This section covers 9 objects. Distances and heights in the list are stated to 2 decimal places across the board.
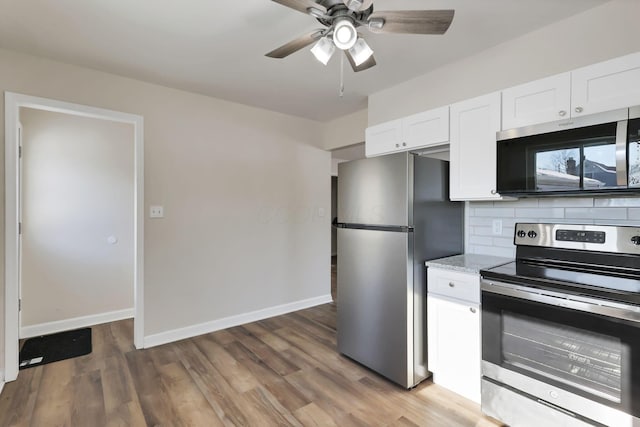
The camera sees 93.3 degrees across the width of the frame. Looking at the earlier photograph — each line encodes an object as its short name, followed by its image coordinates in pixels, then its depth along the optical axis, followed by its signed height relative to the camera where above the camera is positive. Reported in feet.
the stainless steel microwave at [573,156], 4.97 +1.04
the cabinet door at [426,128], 7.60 +2.22
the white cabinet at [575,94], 5.15 +2.25
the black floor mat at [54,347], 8.43 -4.15
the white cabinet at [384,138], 8.71 +2.24
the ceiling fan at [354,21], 4.50 +3.04
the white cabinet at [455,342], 6.38 -2.86
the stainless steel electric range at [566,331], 4.54 -1.99
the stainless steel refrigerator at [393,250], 6.99 -0.93
